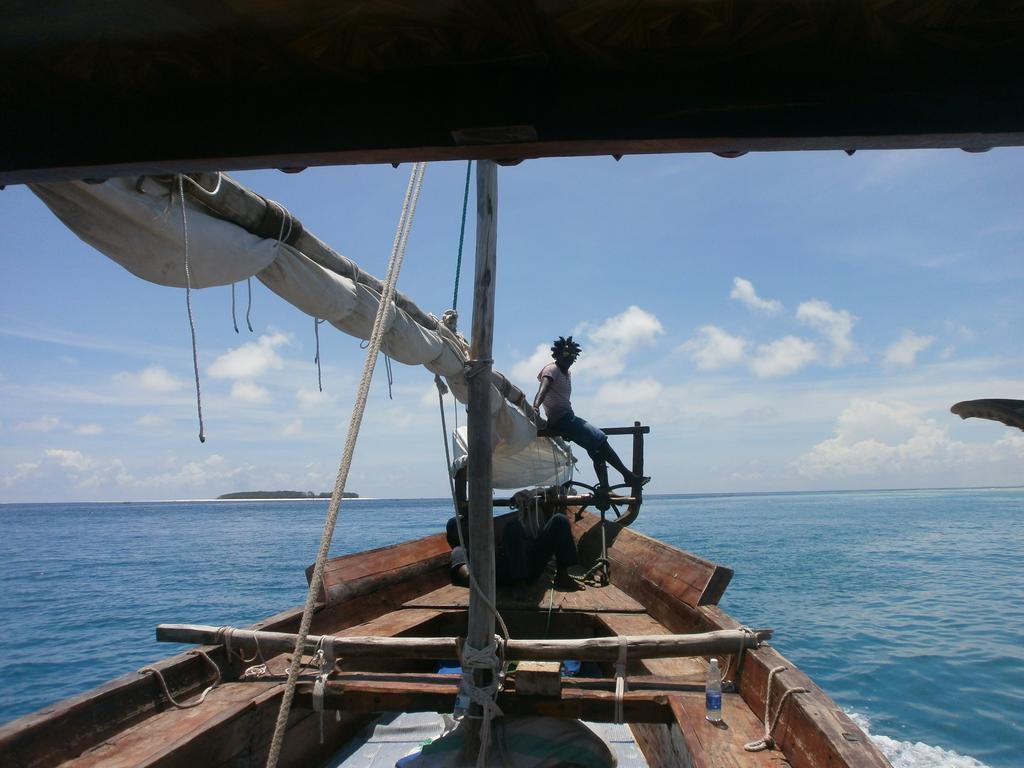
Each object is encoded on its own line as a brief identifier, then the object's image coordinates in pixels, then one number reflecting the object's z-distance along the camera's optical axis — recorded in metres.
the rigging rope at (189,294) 2.41
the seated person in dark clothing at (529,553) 6.26
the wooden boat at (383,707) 2.60
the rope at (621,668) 3.23
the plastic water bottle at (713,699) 3.04
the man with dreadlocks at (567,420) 7.86
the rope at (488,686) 2.85
